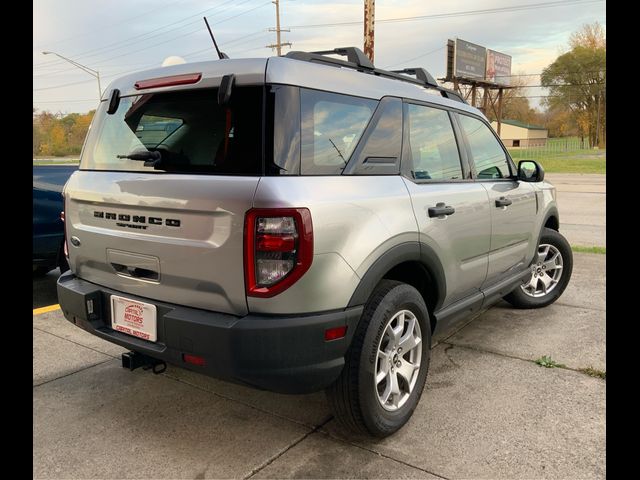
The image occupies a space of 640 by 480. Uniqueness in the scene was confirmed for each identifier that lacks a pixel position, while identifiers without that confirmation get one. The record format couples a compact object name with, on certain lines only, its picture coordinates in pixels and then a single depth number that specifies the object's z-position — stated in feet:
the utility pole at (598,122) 215.51
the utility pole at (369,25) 53.52
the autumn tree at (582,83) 215.31
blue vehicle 17.71
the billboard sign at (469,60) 153.48
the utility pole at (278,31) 127.13
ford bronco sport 7.46
